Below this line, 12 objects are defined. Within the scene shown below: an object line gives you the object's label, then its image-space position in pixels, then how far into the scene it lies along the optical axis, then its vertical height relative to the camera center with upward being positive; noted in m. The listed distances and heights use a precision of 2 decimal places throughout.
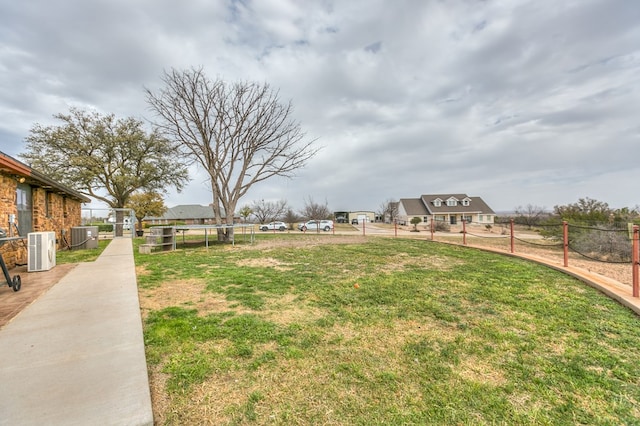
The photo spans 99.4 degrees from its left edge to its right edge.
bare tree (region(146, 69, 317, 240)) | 14.67 +5.38
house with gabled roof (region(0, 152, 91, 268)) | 6.73 +0.53
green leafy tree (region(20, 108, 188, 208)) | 18.97 +4.89
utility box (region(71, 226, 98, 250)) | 12.26 -0.84
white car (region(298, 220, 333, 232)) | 30.12 -1.20
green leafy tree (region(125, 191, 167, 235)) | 26.75 +1.47
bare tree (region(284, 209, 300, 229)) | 40.18 -0.15
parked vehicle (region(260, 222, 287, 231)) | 32.16 -1.26
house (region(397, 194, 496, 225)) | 44.47 +0.64
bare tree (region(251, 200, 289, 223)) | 42.03 +0.98
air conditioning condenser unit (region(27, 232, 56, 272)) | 6.18 -0.71
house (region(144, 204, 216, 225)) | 55.17 +0.81
